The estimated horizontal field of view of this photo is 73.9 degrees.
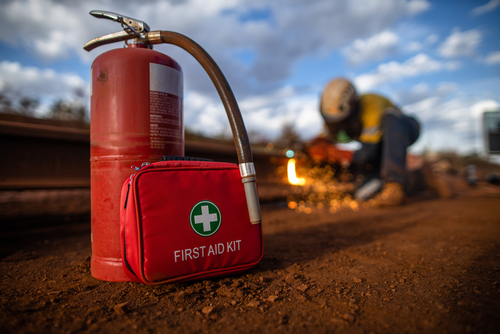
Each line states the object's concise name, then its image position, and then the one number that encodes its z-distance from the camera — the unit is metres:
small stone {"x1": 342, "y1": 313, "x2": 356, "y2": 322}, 0.44
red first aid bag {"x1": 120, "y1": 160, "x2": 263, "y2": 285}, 0.50
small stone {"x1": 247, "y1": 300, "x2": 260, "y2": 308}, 0.48
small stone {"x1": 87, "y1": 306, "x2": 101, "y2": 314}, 0.46
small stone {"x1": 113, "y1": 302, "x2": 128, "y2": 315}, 0.45
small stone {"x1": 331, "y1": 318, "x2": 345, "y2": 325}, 0.43
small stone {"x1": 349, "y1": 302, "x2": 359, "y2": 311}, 0.47
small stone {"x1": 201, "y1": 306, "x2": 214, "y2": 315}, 0.46
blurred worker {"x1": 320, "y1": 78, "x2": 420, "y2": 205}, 3.52
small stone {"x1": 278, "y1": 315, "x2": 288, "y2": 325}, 0.44
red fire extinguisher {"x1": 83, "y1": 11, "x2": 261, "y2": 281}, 0.58
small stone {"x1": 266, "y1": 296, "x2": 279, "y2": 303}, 0.49
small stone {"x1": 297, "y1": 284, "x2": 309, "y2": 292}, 0.53
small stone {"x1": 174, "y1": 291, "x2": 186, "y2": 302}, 0.50
